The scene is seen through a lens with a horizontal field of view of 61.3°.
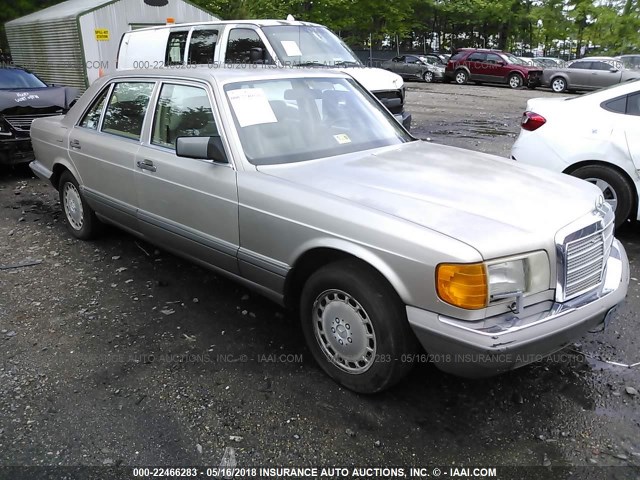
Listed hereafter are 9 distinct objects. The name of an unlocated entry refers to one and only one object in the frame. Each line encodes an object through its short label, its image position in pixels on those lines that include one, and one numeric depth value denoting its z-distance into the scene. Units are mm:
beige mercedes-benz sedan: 2473
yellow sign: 13281
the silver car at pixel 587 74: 19453
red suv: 22422
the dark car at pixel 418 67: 25578
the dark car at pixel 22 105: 7547
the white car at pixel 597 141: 4984
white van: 8250
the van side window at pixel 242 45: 8281
